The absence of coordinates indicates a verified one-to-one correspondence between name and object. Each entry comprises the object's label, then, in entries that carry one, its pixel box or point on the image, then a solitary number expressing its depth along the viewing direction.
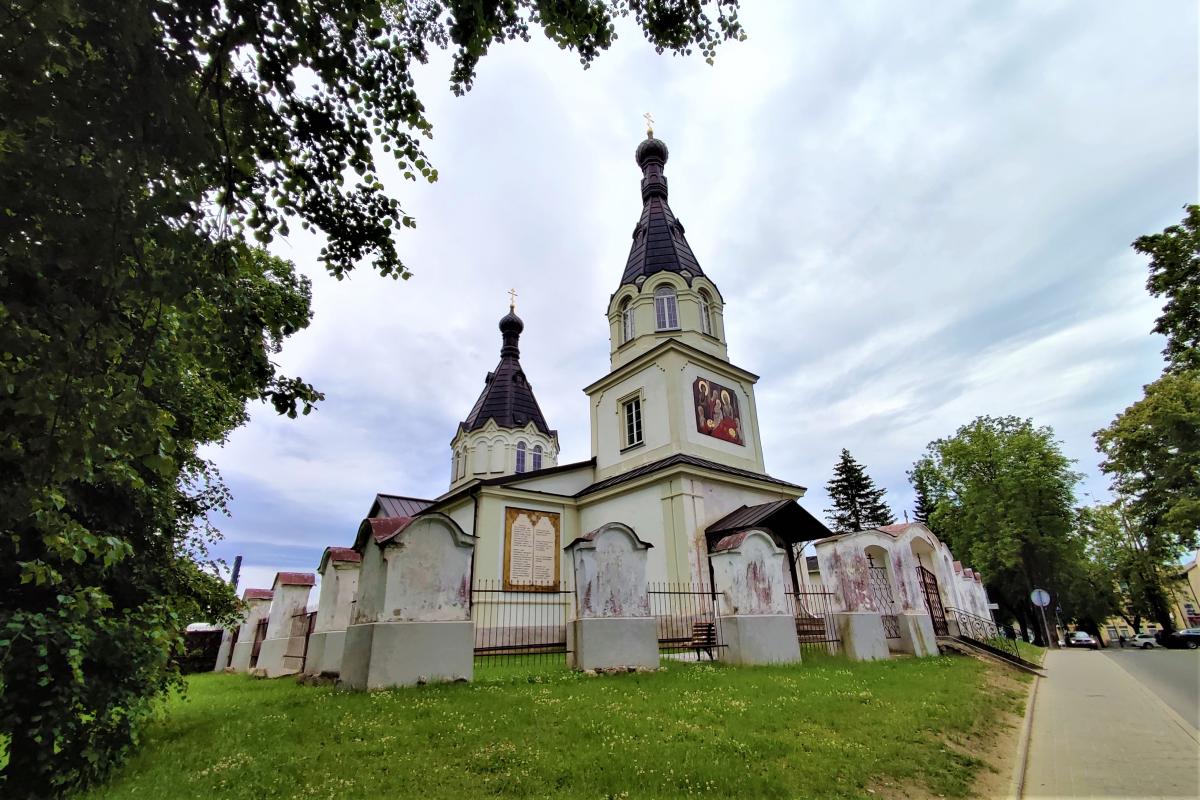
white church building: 15.04
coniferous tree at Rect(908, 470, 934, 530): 41.60
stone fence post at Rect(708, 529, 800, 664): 9.79
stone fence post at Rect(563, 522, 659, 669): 8.70
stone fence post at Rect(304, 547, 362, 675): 9.24
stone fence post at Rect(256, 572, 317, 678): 11.98
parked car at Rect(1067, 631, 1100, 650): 34.31
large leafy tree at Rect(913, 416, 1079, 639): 30.28
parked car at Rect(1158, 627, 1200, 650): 27.28
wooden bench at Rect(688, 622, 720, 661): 10.58
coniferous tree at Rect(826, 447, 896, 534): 41.72
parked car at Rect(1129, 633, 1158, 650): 33.62
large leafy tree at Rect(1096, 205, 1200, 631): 21.30
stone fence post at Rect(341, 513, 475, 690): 7.28
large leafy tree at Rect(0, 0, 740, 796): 2.72
